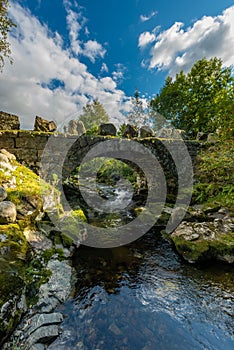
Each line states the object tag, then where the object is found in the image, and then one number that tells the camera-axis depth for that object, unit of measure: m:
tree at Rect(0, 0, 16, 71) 7.02
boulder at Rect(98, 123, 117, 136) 9.23
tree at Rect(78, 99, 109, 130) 39.47
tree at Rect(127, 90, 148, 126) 33.22
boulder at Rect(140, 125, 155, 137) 10.26
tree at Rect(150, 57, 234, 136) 18.94
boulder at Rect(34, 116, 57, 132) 7.47
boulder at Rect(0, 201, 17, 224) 3.39
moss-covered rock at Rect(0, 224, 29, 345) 2.10
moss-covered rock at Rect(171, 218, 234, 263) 4.27
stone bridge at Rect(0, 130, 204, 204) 6.97
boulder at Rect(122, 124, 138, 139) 9.66
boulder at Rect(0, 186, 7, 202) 3.64
